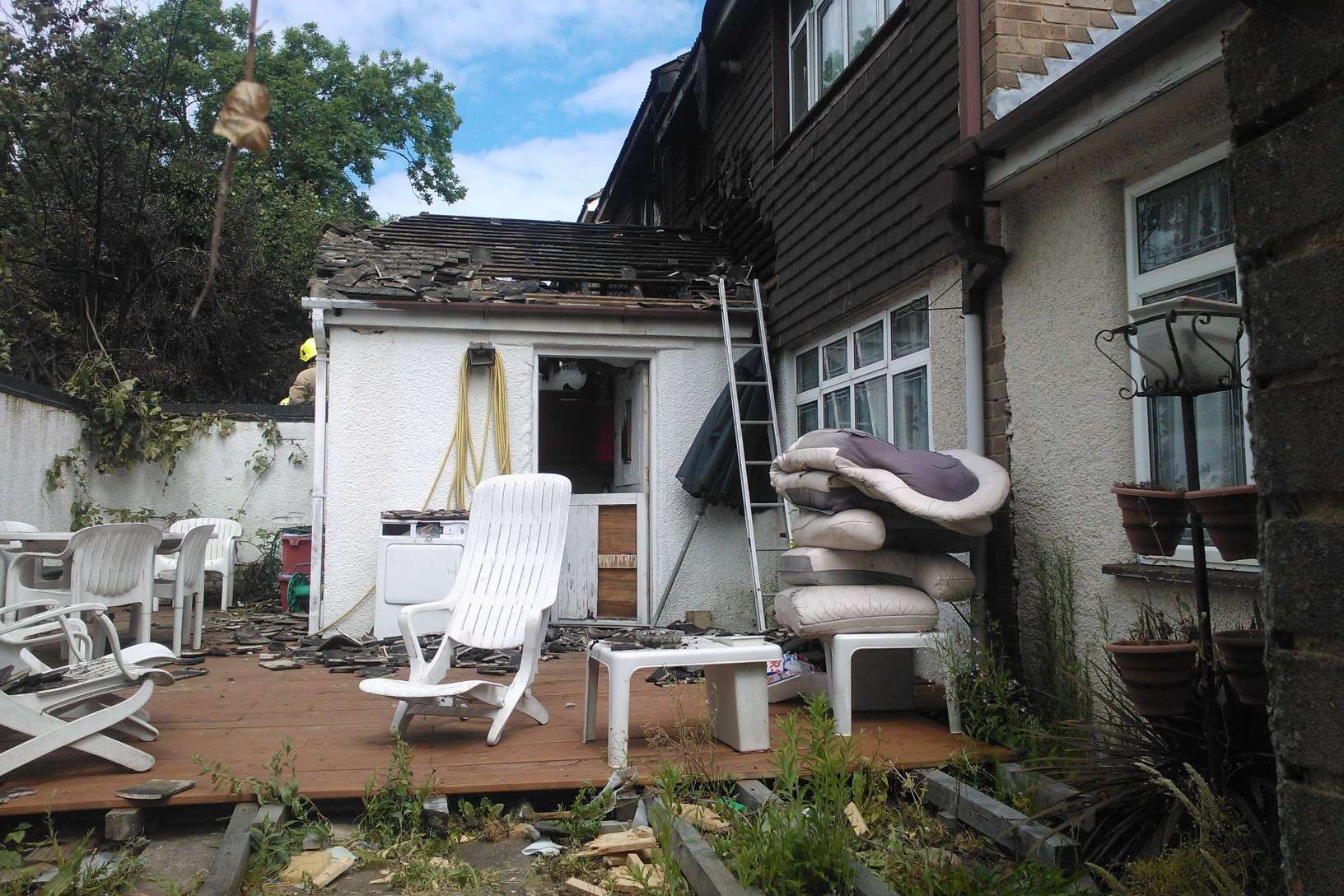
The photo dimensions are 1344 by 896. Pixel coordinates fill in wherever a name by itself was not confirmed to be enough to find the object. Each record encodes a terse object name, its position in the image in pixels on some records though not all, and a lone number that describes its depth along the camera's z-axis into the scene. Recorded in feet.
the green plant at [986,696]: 13.51
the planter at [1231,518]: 8.70
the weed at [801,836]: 9.00
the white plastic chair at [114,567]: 17.85
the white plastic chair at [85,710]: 11.75
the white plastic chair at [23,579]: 19.11
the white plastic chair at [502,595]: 15.08
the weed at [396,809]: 11.23
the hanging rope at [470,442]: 26.18
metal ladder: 23.94
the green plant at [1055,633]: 13.64
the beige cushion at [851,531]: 14.66
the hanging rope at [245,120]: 4.29
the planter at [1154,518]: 10.23
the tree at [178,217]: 32.35
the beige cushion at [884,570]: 14.80
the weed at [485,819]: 11.35
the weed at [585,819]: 11.26
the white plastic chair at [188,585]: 22.27
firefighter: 37.19
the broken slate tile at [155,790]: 11.18
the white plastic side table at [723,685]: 13.11
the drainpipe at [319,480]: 25.23
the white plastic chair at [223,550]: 29.50
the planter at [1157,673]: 9.45
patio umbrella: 25.79
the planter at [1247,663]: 8.43
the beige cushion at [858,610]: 14.44
